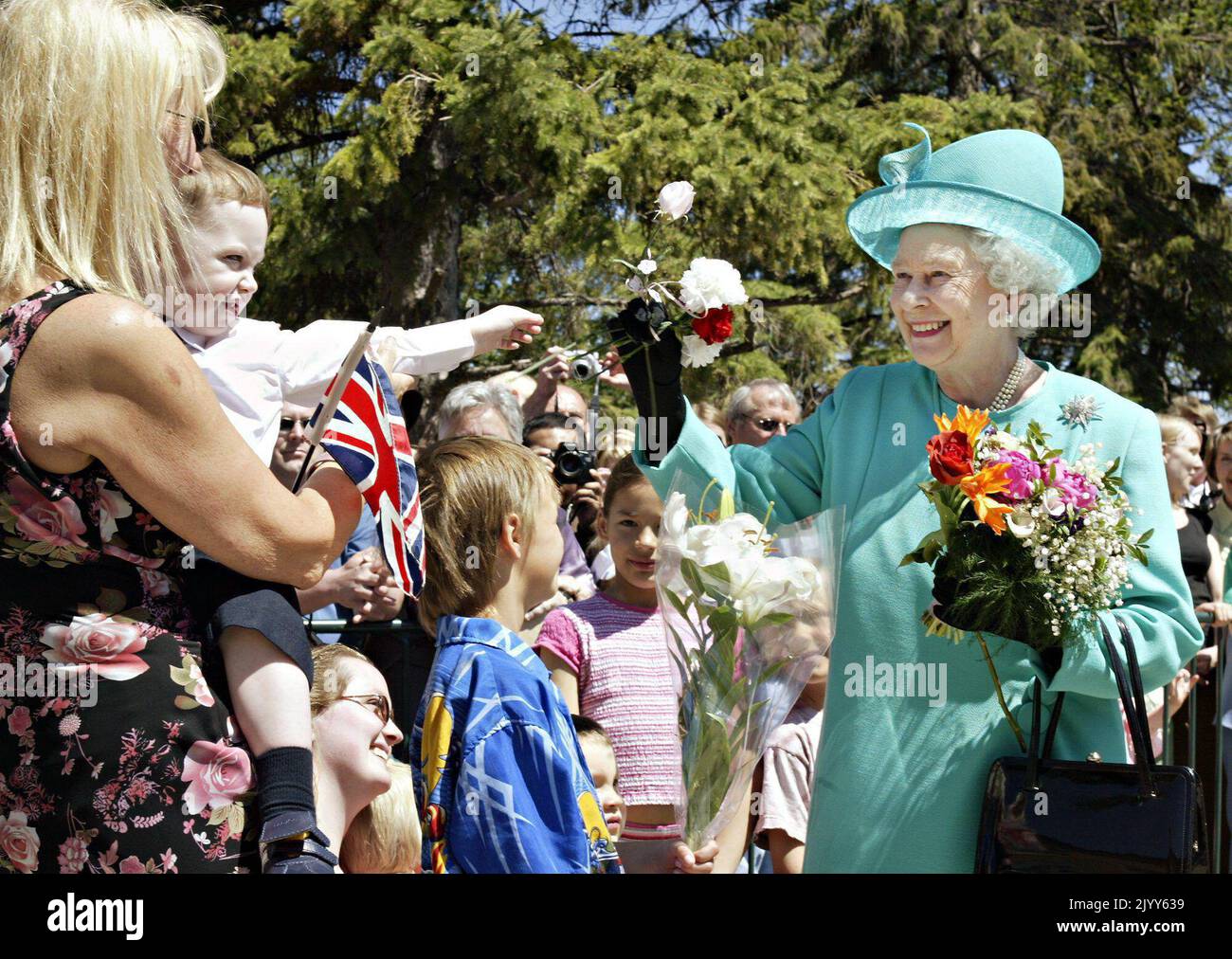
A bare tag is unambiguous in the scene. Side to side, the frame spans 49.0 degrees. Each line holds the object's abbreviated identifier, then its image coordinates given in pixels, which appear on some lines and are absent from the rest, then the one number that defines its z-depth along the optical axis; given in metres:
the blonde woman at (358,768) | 3.00
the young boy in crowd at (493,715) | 2.19
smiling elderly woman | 2.54
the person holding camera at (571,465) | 4.42
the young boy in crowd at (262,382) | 1.98
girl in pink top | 3.63
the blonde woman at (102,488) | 1.69
